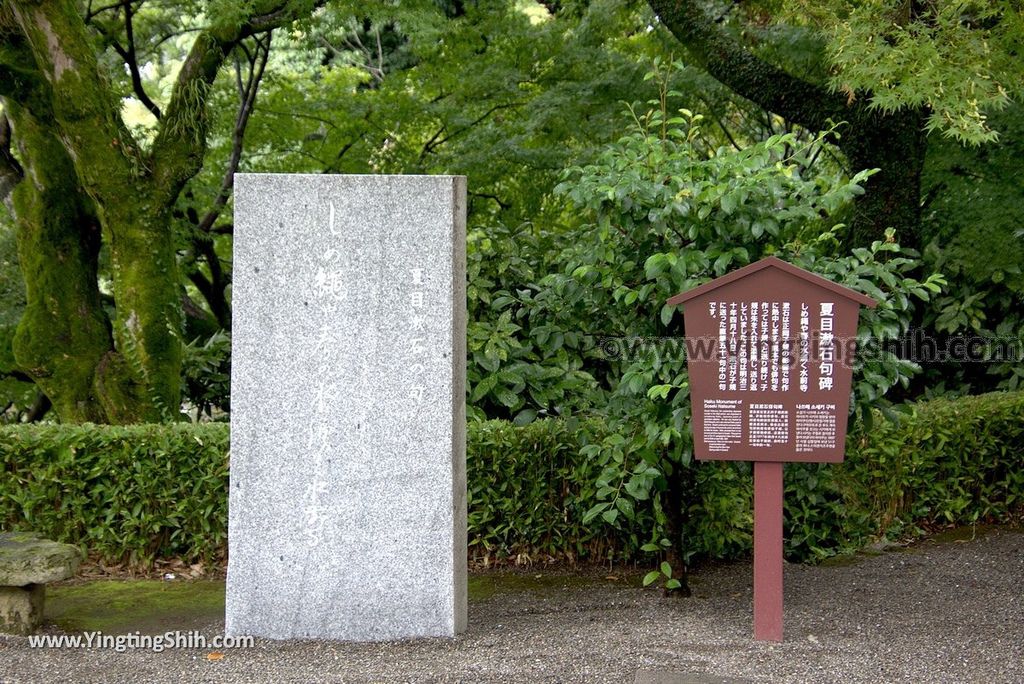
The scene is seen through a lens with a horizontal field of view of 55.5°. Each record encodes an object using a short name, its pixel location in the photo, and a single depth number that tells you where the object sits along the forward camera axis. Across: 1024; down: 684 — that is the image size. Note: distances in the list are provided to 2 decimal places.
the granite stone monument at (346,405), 4.76
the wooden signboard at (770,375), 4.59
